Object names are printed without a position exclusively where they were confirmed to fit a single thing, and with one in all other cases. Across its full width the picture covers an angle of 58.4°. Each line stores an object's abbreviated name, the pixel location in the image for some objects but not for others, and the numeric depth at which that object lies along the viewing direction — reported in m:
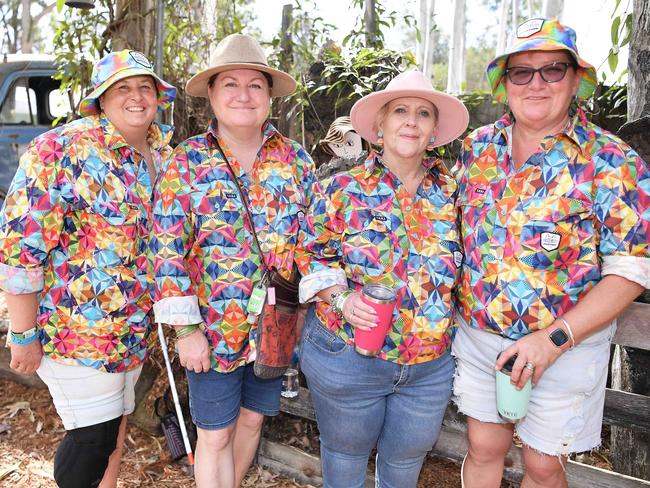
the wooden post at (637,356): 2.87
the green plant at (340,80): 4.82
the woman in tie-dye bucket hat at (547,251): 1.92
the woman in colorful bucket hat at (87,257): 2.17
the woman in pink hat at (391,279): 2.08
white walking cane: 2.63
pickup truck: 7.21
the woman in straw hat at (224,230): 2.21
